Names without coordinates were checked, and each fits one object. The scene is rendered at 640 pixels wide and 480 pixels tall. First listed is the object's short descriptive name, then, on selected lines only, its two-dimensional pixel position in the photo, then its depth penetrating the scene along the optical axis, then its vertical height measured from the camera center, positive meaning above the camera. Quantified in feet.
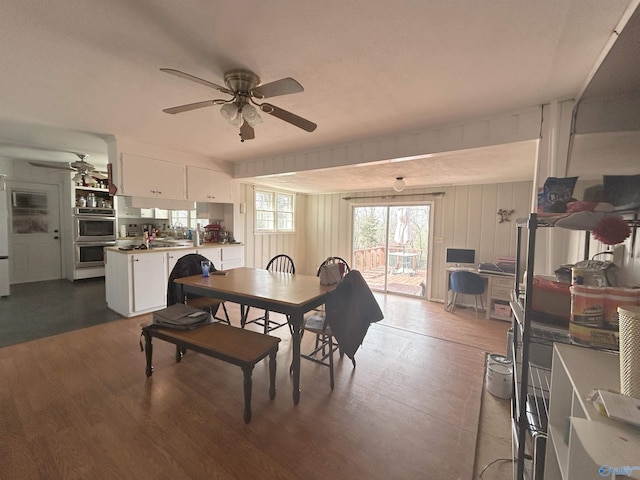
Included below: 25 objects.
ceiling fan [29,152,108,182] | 14.08 +2.97
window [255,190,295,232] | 18.37 +1.04
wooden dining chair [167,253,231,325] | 9.36 -2.24
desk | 12.92 -3.05
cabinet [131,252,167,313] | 11.68 -2.61
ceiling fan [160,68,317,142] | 5.82 +2.67
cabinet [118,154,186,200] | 11.34 +2.09
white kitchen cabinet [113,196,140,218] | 20.07 +0.95
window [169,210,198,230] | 17.54 +0.37
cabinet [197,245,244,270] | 14.26 -1.72
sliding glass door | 17.06 -1.29
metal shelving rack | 3.36 -2.25
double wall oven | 17.93 -0.77
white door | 16.93 -0.72
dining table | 6.40 -1.81
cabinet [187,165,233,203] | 13.71 +2.11
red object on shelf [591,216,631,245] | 3.08 +0.00
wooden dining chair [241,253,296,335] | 9.72 -3.84
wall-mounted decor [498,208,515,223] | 14.23 +0.78
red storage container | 3.70 -0.99
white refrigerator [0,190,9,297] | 13.89 -1.50
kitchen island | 11.57 -2.40
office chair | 13.25 -2.75
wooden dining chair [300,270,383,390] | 6.87 -2.24
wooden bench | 5.79 -2.86
